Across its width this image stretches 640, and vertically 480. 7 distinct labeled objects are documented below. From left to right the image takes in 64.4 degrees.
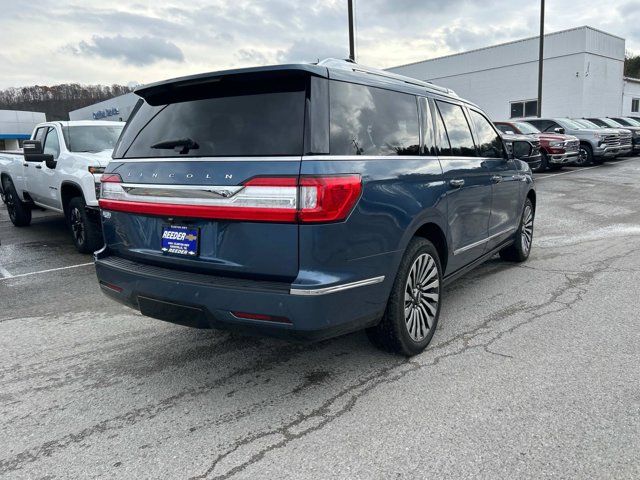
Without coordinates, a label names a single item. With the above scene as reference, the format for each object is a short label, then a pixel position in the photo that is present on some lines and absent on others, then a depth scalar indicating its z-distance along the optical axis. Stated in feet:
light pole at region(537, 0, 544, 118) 85.47
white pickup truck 22.17
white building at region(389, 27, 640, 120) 92.94
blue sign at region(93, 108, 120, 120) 163.77
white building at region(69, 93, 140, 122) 153.63
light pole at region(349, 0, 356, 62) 51.03
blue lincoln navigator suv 8.80
